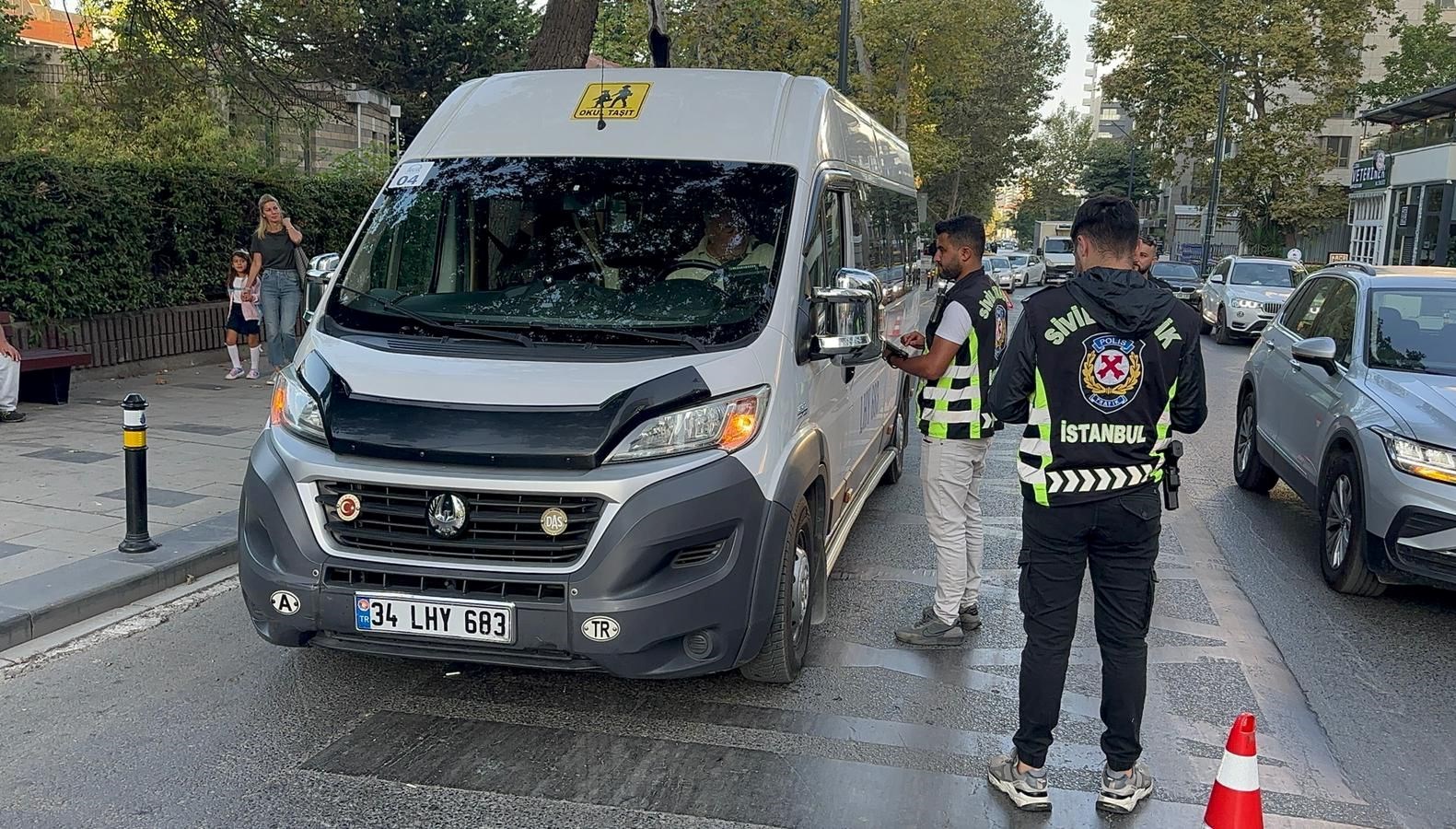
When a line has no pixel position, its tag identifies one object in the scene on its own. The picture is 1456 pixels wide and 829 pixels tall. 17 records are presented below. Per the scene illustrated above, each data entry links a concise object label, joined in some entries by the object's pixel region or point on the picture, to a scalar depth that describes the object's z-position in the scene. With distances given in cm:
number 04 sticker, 527
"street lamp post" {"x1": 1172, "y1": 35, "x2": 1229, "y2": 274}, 4178
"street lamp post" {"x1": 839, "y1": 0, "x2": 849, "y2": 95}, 2020
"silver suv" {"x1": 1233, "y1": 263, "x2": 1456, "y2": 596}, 568
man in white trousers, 509
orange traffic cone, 301
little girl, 1236
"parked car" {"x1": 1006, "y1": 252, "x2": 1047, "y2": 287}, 4718
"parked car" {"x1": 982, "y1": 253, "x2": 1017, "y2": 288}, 3681
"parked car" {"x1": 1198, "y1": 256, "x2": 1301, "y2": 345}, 2184
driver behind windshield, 476
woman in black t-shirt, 1181
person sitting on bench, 956
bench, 1030
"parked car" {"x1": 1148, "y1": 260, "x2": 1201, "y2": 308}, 2850
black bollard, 600
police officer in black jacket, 356
